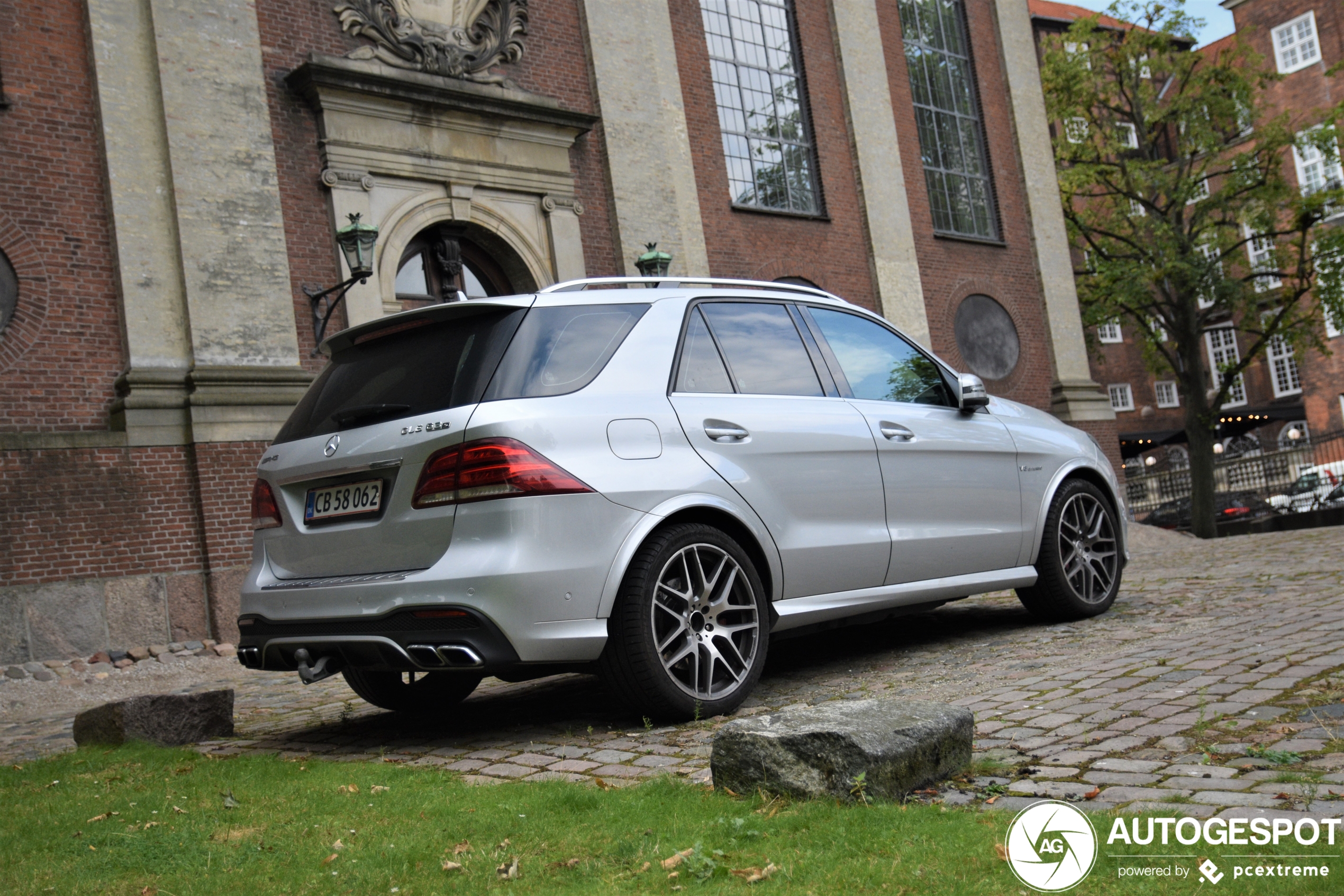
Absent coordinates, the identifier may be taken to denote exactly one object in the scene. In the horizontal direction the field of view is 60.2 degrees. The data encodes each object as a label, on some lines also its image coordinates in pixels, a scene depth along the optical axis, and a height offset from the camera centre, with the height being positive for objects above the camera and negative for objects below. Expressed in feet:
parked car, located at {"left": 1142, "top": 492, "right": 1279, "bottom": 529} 93.30 -5.92
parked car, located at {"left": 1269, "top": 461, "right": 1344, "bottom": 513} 92.38 -5.57
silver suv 13.85 +0.38
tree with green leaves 79.92 +17.18
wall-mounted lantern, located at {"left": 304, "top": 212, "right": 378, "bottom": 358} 38.29 +10.38
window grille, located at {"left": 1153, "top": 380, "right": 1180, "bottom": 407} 166.40 +7.35
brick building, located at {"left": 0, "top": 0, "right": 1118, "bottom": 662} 35.76 +13.69
